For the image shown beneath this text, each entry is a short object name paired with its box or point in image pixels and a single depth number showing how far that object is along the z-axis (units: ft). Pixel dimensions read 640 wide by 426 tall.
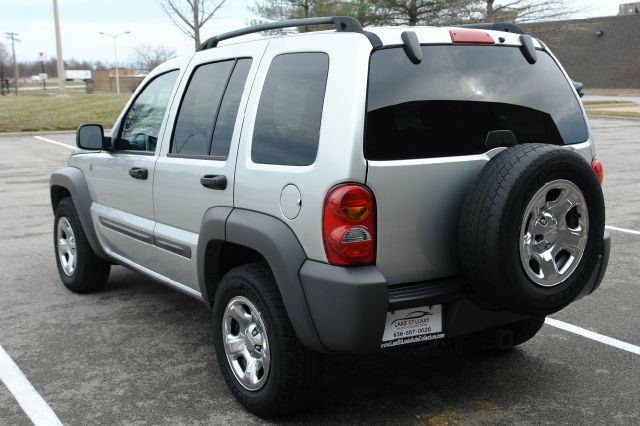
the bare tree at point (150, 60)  295.28
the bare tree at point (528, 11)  113.29
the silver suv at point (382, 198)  9.75
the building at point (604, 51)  171.42
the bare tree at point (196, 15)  102.99
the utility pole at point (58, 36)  110.83
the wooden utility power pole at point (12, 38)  280.31
